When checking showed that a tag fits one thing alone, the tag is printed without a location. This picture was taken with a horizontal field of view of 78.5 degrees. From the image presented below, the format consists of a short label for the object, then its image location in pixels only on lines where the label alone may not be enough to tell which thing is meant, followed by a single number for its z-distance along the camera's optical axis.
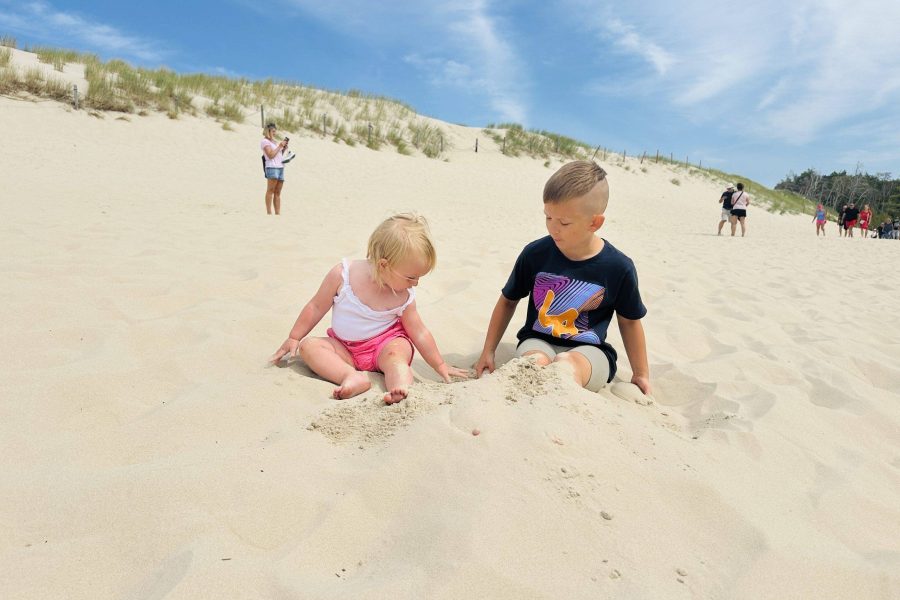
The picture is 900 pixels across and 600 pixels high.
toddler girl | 2.36
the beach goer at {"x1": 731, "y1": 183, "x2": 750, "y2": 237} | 12.39
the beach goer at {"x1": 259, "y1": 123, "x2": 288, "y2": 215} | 8.27
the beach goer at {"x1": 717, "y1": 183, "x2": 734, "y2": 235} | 12.69
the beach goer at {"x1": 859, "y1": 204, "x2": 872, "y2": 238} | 19.69
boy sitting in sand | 2.35
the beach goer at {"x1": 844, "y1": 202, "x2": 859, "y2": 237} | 17.95
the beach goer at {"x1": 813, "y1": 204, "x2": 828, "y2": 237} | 17.31
